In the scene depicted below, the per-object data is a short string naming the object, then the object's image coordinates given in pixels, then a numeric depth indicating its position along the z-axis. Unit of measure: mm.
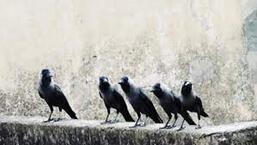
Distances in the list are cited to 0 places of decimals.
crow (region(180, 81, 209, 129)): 8164
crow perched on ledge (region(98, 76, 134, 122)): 9414
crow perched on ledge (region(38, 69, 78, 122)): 10000
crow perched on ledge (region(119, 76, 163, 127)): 8992
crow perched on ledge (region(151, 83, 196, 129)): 8406
